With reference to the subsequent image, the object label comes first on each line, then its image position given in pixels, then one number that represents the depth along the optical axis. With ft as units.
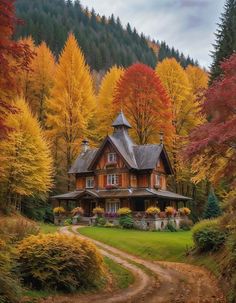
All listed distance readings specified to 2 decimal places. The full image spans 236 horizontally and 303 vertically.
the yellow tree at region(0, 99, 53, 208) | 115.03
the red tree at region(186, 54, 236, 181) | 40.11
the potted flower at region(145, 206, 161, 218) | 113.91
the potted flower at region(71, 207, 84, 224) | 123.79
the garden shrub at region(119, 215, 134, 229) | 113.09
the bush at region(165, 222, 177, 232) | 115.70
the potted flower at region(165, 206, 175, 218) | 120.16
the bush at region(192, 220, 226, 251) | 61.00
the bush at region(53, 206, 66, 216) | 126.62
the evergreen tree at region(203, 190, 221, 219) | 117.39
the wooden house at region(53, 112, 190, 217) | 126.41
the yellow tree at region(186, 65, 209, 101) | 182.39
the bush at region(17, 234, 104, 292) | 37.73
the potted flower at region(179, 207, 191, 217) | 129.29
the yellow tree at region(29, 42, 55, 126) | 159.74
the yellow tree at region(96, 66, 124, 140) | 154.51
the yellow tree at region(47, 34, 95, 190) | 142.00
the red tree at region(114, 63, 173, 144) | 143.33
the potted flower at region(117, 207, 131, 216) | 116.26
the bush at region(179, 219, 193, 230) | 123.75
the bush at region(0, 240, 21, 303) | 29.45
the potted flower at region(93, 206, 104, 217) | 122.62
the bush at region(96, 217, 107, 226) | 117.08
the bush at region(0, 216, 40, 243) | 44.43
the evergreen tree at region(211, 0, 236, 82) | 137.57
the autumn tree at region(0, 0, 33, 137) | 29.58
